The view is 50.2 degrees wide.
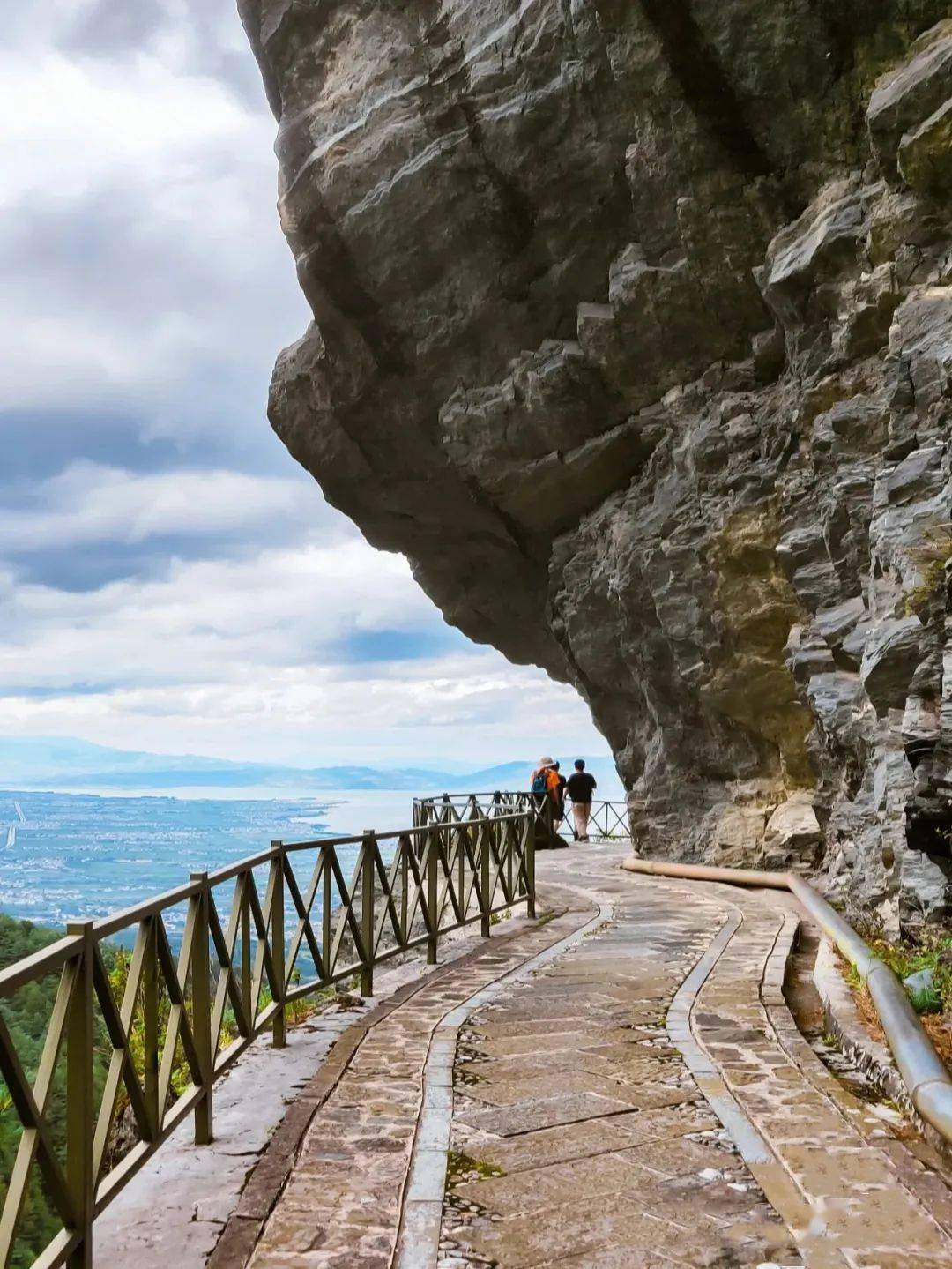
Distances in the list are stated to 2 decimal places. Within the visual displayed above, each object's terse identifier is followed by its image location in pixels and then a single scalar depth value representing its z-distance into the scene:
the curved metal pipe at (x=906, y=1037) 3.79
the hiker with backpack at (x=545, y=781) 21.19
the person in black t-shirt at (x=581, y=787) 22.41
